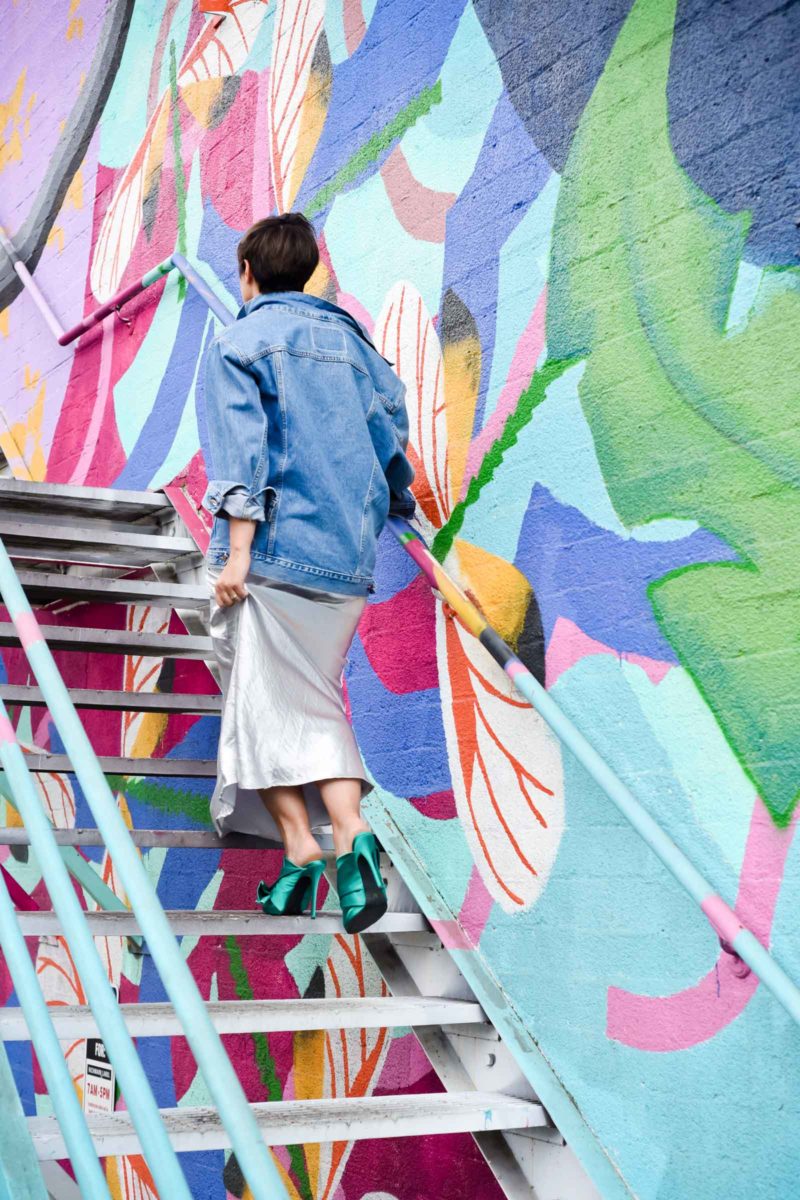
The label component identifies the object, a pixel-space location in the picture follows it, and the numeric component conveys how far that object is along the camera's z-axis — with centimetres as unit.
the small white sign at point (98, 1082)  424
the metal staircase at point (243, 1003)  215
